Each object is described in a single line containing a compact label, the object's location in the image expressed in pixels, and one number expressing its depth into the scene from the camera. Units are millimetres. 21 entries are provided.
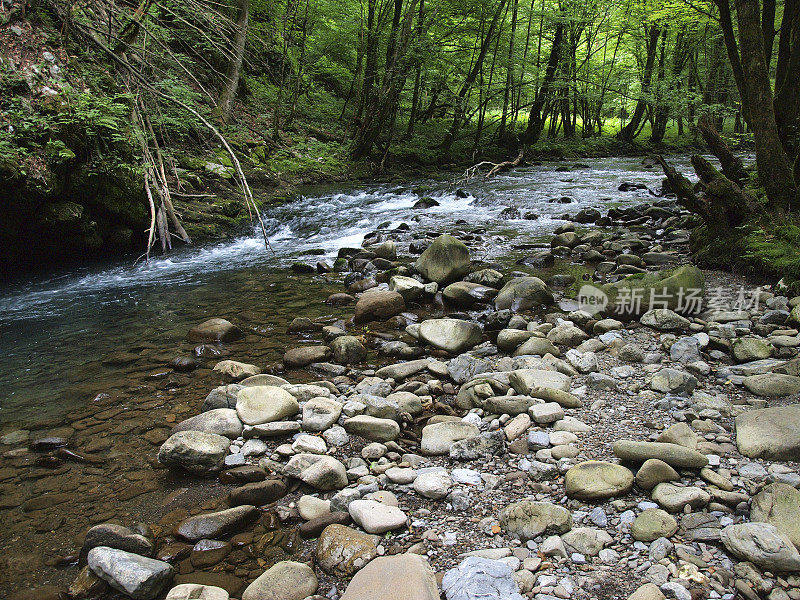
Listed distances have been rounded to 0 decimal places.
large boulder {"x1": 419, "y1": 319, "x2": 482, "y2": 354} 5086
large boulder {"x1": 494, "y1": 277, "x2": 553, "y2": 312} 6008
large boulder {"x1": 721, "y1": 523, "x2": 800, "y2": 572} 1833
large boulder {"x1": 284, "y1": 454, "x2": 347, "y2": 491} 2914
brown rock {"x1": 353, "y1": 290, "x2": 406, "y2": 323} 5984
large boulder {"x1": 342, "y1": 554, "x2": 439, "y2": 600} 1911
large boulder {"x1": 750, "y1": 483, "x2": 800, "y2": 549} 1990
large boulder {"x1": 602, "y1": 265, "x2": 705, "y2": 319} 5023
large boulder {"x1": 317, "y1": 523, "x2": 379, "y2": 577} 2281
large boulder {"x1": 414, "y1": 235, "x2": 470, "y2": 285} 6996
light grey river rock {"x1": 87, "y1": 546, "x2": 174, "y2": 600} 2162
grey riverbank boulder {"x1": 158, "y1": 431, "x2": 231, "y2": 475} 3082
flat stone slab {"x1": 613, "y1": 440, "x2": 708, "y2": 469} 2482
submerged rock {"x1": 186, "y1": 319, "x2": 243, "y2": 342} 5371
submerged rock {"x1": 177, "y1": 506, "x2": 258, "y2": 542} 2582
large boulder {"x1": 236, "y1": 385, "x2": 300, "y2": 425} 3553
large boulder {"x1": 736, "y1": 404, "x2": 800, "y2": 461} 2496
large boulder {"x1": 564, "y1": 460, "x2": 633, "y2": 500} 2426
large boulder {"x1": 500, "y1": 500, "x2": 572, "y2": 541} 2260
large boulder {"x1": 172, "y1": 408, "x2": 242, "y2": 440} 3445
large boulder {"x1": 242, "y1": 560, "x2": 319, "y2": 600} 2139
